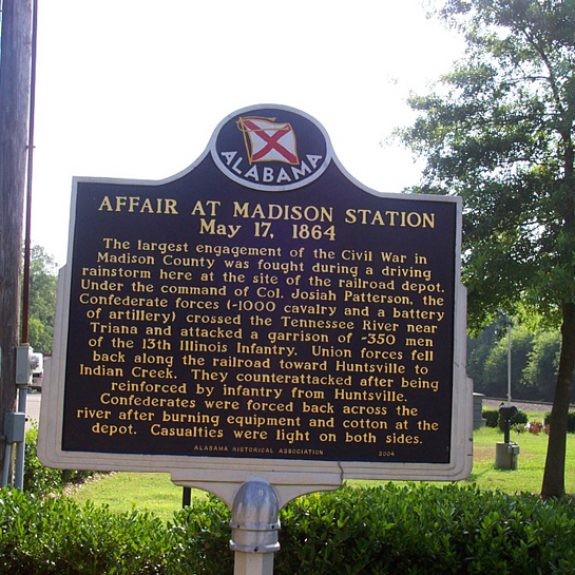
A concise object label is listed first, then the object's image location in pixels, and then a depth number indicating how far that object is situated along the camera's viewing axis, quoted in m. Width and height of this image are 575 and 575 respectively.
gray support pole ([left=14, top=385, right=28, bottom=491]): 7.25
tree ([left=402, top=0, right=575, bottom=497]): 10.29
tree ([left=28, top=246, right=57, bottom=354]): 75.75
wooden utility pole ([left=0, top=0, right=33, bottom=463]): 6.40
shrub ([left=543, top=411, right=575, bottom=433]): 30.61
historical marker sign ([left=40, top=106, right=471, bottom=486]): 3.62
